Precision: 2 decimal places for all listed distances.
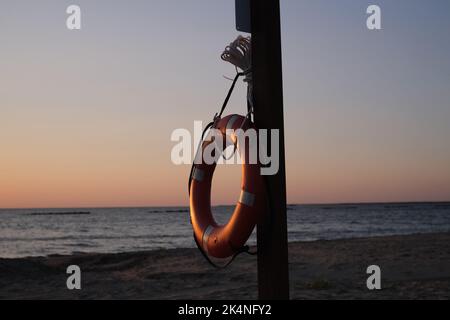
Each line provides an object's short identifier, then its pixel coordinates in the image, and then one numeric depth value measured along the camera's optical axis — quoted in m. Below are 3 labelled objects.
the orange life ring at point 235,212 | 2.83
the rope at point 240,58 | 2.98
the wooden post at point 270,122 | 2.68
